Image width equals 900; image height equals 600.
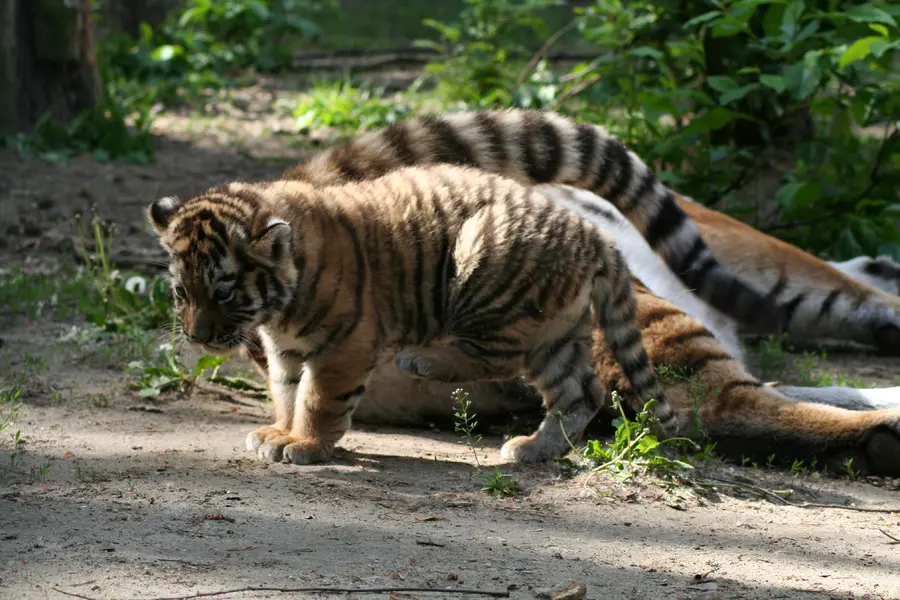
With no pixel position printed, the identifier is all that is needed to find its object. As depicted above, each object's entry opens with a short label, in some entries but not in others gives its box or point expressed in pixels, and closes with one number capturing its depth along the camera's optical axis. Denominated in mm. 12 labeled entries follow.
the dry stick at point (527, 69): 19141
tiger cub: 7484
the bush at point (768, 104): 11891
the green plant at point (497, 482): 6934
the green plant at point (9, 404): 7703
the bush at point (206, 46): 22437
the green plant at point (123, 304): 10680
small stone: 5191
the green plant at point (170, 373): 9062
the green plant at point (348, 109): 19766
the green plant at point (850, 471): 8120
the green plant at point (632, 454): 7254
